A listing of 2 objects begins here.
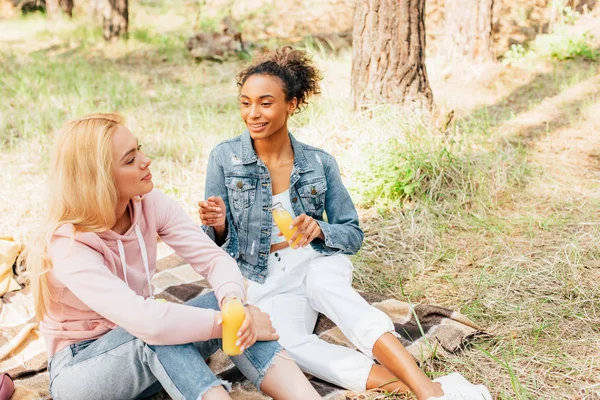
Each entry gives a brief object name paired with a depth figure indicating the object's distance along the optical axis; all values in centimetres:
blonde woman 208
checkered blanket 255
